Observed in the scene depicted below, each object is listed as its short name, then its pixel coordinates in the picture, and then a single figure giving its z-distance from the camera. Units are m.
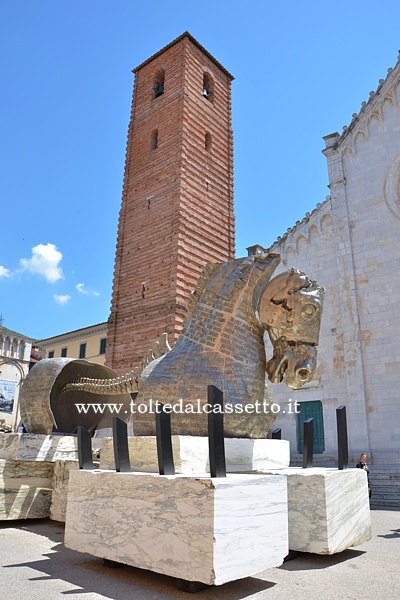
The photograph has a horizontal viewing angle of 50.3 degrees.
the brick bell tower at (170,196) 18.11
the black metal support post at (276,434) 4.75
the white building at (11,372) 27.14
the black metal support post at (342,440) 4.09
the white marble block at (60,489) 5.06
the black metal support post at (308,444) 4.40
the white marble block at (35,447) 5.43
